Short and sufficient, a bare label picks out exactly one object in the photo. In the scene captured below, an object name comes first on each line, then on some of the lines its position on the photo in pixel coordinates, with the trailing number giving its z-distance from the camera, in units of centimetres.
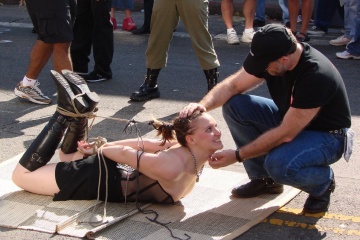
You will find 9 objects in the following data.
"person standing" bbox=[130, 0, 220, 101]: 760
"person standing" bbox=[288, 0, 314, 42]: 1037
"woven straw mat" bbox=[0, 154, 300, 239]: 482
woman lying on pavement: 505
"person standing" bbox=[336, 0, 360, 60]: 954
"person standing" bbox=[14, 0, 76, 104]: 740
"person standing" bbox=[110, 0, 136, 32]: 1158
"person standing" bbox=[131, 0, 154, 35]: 1119
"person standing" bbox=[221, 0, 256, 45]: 1064
